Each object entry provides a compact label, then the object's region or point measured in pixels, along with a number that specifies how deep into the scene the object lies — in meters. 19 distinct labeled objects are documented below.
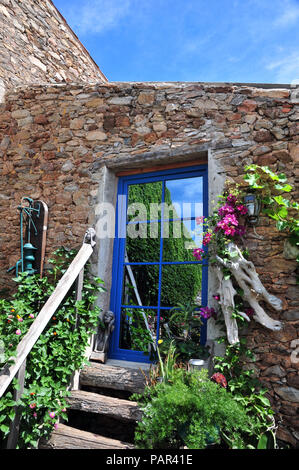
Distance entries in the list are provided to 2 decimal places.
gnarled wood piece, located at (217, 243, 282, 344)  2.65
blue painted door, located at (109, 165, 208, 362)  3.33
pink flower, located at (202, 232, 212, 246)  2.90
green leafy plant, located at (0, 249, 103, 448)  2.45
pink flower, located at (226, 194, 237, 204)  2.91
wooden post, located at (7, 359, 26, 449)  2.36
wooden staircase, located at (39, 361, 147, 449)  2.52
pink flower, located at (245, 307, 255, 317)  2.71
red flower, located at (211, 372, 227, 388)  2.45
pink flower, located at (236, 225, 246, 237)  2.85
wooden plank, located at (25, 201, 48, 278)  3.67
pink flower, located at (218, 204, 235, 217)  2.87
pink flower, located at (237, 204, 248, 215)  2.86
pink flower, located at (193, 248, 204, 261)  2.96
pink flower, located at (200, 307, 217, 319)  2.82
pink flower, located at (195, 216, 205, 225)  3.10
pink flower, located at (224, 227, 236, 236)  2.80
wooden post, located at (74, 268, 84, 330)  3.15
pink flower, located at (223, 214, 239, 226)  2.81
